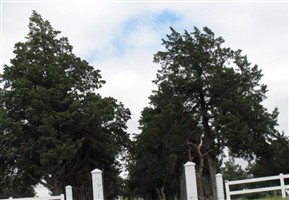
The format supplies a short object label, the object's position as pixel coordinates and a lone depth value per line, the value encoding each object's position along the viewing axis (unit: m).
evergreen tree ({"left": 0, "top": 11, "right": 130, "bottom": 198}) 32.72
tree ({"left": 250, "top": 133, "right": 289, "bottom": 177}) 37.69
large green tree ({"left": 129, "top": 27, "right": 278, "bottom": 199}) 35.56
